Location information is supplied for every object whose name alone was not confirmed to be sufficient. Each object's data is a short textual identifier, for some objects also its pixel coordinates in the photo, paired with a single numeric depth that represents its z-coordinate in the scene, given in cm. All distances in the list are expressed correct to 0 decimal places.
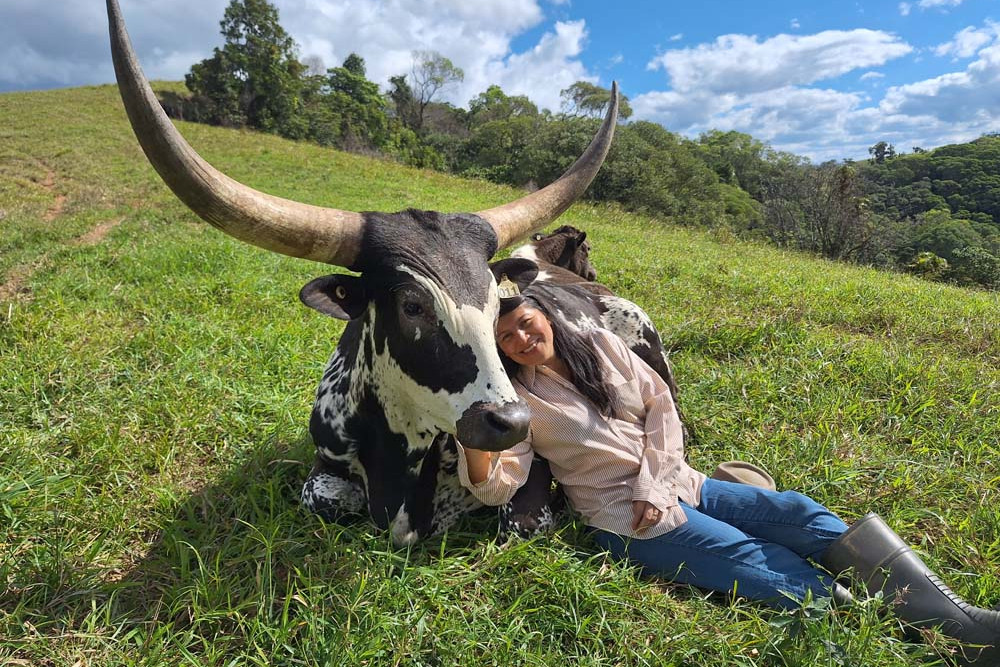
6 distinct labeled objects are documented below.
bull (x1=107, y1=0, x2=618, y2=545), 175
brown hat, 280
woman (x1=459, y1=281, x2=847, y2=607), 228
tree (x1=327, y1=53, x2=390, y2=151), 3583
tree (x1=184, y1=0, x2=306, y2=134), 2891
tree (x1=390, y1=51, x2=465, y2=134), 4816
